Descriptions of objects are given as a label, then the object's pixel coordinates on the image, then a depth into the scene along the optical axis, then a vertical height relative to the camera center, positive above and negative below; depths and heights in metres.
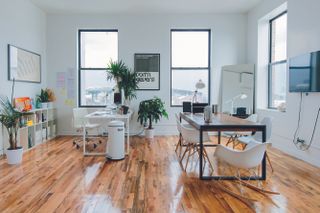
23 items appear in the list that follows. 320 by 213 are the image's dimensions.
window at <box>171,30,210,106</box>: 7.32 +0.94
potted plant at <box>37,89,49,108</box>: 6.30 -0.02
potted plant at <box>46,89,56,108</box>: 6.59 +0.01
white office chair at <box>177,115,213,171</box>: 3.98 -0.57
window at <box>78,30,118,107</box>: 7.28 +1.11
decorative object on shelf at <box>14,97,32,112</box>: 5.30 -0.14
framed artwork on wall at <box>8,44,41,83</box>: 5.21 +0.71
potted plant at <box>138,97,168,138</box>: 6.72 -0.36
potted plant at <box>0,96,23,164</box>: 4.31 -0.52
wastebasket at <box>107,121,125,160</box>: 4.50 -0.73
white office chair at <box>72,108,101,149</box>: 5.74 -0.58
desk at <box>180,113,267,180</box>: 3.45 -0.38
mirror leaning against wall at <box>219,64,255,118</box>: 6.67 +0.29
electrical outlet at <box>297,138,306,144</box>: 4.55 -0.73
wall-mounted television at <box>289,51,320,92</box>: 4.09 +0.45
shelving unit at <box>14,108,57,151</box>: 5.34 -0.70
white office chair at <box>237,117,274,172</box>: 4.07 -0.59
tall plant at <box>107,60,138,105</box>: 6.60 +0.50
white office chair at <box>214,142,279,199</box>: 2.87 -0.64
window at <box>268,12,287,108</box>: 5.69 +0.89
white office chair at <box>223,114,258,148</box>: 4.91 -0.67
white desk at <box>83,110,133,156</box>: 4.77 -0.35
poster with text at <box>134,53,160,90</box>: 7.16 +0.77
